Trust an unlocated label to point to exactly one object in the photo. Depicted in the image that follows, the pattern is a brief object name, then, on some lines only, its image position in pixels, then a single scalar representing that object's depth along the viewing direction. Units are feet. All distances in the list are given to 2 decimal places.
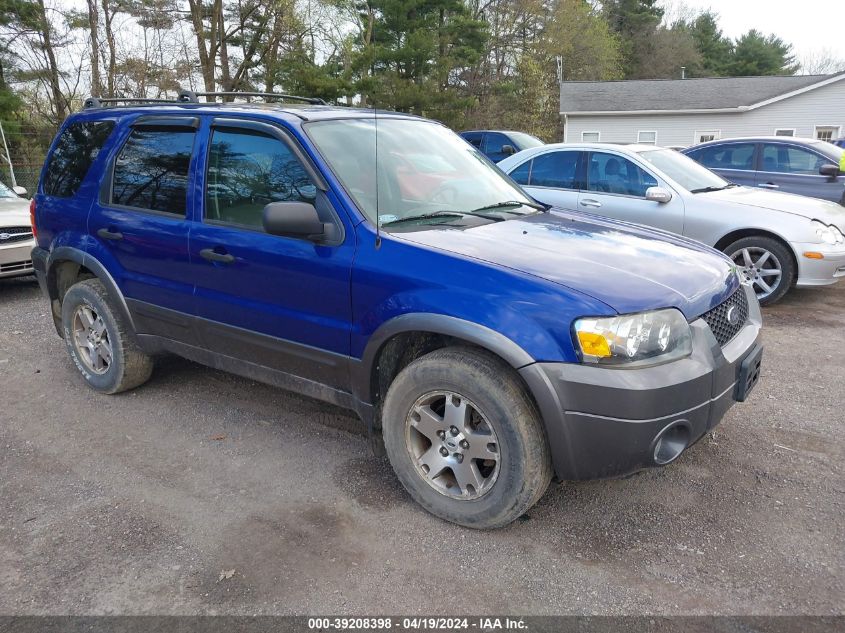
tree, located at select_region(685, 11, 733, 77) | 171.12
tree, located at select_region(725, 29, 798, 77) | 164.45
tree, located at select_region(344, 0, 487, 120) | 83.41
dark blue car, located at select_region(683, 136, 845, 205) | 30.68
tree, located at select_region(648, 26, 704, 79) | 161.27
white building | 84.17
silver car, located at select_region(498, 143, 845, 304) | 21.63
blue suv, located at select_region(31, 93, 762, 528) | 8.85
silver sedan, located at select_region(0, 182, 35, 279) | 24.94
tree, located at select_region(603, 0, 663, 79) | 164.55
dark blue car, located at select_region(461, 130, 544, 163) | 45.96
